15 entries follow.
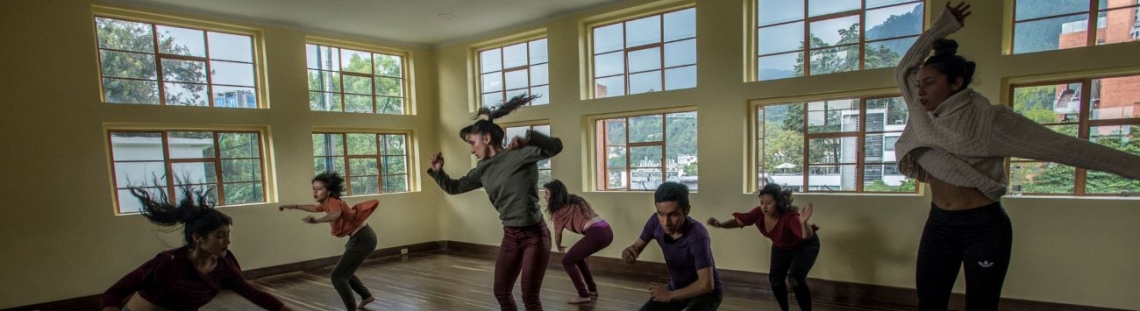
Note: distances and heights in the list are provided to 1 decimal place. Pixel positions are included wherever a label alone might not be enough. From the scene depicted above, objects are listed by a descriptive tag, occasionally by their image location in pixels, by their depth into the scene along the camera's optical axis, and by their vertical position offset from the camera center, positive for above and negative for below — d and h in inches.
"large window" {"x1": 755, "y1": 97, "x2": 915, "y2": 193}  143.0 -6.3
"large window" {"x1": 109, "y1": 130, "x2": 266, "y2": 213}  170.7 -7.6
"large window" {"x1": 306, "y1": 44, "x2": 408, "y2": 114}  214.5 +26.8
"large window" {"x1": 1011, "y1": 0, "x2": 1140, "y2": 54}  117.6 +24.0
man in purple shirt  80.1 -21.8
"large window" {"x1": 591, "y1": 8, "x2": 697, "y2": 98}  175.5 +29.0
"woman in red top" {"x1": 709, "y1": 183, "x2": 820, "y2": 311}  118.9 -29.5
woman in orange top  135.7 -24.9
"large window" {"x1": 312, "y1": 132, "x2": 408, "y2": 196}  216.5 -10.3
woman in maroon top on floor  73.5 -19.9
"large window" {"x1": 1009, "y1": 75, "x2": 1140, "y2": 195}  119.0 -0.6
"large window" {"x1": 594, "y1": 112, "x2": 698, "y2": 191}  177.8 -8.1
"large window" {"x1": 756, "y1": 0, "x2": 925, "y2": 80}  141.6 +28.0
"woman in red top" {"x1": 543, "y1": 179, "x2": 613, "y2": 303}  140.6 -29.7
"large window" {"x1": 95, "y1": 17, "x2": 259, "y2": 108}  168.6 +28.9
